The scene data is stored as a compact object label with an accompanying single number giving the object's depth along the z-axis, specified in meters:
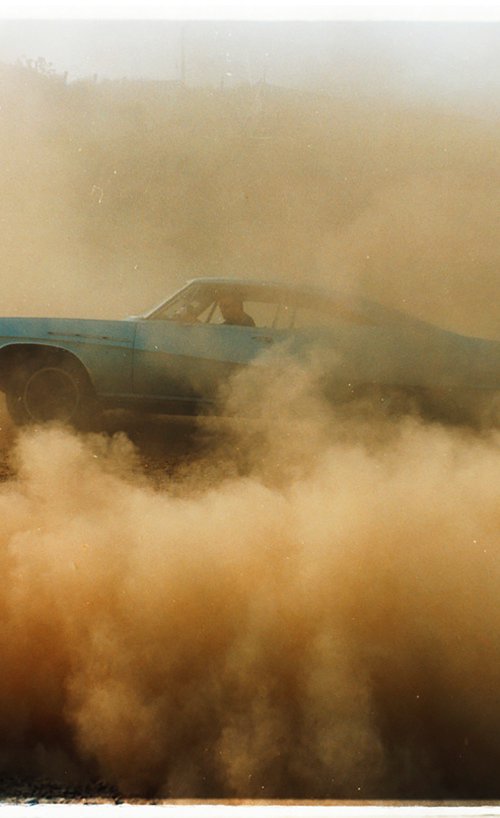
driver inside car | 9.56
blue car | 9.28
